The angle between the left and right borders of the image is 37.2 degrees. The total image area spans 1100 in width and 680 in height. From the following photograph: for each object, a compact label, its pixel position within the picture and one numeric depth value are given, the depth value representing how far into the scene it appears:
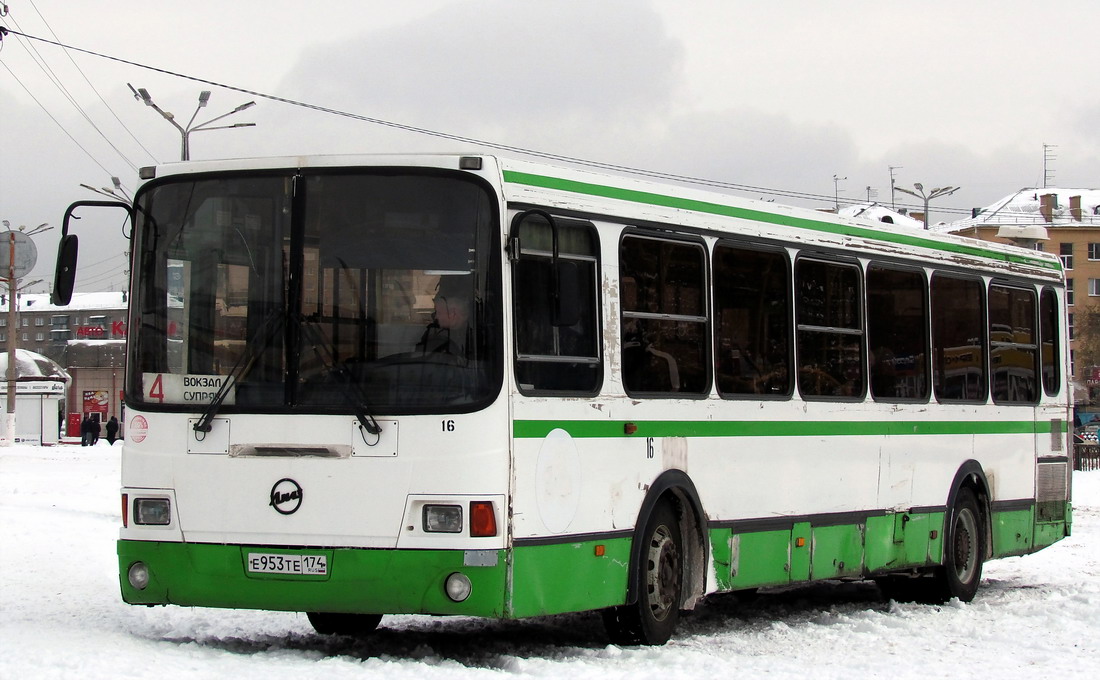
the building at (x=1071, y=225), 100.00
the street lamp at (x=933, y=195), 51.78
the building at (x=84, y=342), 98.56
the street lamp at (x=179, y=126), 33.31
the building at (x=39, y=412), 61.69
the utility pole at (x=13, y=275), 48.78
